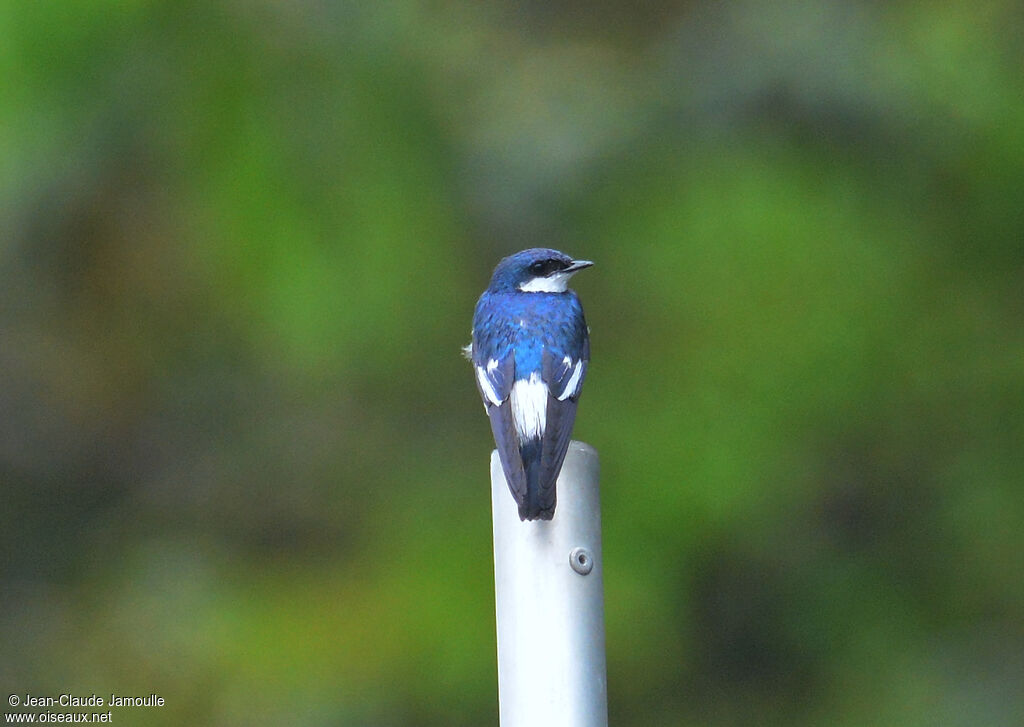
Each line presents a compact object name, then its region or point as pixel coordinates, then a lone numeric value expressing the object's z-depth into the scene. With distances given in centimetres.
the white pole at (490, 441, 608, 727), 598
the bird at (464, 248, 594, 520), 646
